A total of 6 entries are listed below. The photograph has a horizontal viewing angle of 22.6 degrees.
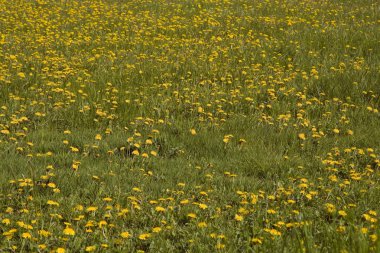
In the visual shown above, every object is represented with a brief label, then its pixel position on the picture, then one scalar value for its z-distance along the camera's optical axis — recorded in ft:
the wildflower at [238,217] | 22.24
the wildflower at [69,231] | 19.90
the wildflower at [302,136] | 32.96
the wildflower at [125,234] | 20.00
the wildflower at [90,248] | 19.45
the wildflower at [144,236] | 20.28
